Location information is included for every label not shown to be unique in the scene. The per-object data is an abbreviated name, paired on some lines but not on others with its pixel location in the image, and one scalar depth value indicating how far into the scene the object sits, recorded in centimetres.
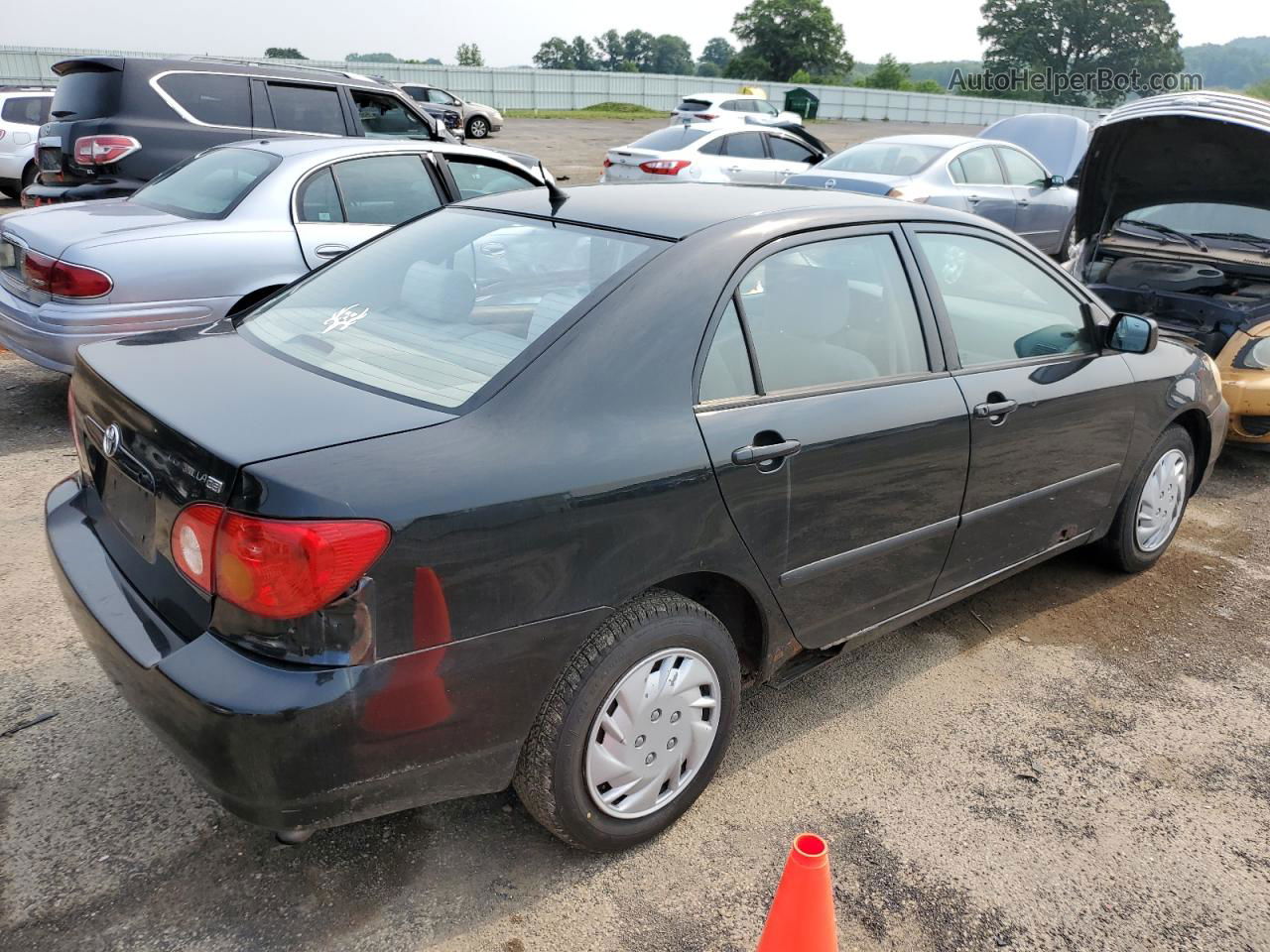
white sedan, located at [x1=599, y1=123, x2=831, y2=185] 1298
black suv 736
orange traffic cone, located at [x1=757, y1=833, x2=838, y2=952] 182
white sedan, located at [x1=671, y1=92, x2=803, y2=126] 1891
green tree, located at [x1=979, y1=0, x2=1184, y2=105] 9544
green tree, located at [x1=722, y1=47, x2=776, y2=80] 7931
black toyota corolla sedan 202
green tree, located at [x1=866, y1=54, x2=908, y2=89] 7881
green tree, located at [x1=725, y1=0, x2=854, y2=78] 8069
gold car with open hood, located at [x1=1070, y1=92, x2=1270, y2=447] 561
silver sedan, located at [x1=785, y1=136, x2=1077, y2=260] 984
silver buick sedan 507
